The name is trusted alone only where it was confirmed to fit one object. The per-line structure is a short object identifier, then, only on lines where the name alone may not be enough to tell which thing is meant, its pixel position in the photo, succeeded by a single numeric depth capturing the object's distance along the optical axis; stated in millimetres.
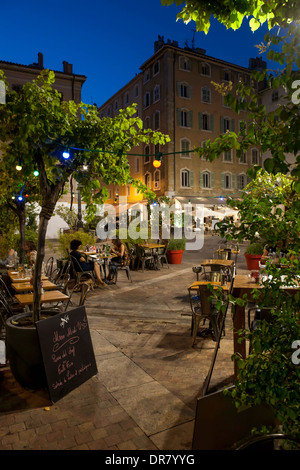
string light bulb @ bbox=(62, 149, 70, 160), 3751
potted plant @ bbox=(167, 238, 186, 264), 13141
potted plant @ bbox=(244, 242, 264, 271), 10852
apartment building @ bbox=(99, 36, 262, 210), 29484
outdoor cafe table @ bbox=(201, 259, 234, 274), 7817
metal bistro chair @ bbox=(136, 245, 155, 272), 11812
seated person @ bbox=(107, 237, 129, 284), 9737
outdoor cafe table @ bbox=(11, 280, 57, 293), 5532
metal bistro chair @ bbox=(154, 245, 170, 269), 12430
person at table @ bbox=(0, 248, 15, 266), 8841
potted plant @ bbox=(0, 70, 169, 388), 3596
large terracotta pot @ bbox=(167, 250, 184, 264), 13141
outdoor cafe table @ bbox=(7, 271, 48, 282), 6247
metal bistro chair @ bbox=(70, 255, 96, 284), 8242
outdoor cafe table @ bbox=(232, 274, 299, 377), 3686
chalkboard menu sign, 3488
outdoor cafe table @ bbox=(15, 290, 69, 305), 4741
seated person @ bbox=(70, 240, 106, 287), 8344
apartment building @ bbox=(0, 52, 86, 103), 26453
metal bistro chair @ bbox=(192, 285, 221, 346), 4992
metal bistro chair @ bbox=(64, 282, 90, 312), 4773
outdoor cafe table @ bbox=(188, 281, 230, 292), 5480
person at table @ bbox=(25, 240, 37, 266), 6970
